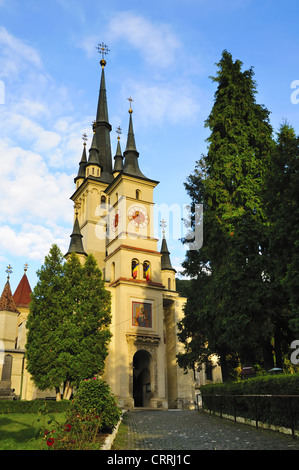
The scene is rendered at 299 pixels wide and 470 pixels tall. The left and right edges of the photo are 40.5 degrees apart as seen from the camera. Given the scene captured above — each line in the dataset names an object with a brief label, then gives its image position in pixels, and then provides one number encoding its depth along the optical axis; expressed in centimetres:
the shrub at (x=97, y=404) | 1135
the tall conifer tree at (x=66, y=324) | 2617
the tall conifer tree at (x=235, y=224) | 1669
